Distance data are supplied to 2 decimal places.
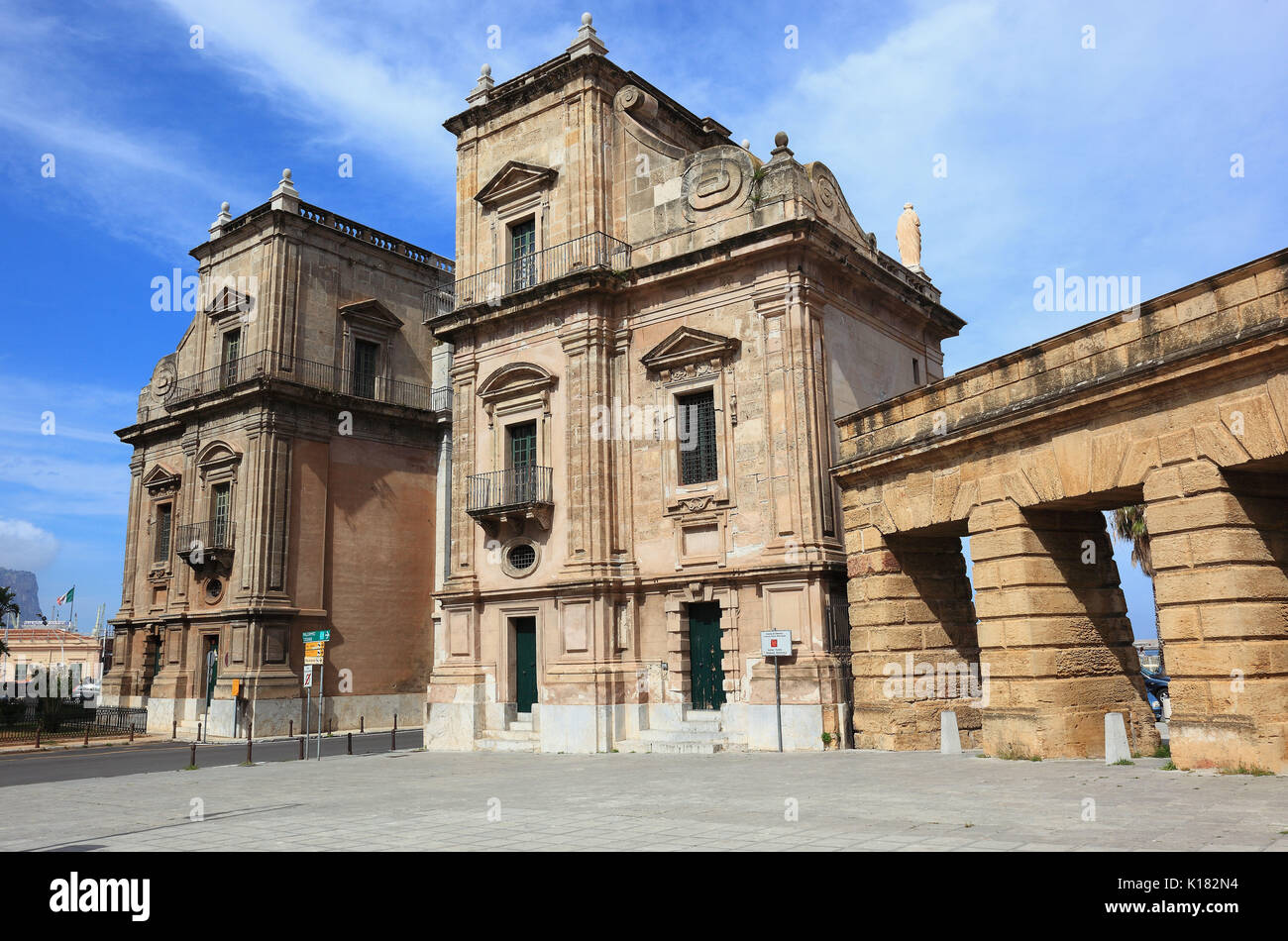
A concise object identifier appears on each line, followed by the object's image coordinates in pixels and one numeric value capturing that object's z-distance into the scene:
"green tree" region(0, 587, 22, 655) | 49.28
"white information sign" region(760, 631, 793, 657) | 20.11
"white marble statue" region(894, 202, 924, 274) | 29.17
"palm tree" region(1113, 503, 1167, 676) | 33.94
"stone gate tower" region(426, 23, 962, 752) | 21.91
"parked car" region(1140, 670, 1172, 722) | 27.67
